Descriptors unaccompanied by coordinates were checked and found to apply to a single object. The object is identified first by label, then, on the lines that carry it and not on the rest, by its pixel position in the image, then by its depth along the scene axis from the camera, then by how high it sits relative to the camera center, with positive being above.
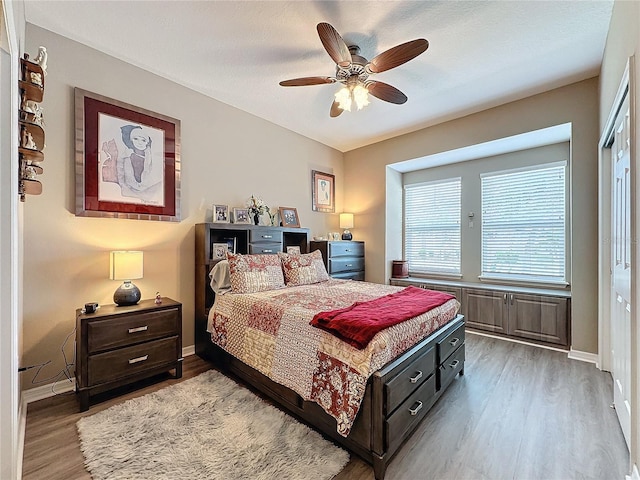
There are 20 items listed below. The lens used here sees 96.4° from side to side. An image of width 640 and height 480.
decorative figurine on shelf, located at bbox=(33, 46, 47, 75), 1.64 +1.04
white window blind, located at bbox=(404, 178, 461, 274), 4.67 +0.22
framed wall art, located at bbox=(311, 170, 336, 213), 4.81 +0.83
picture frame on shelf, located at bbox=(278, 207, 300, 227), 4.22 +0.34
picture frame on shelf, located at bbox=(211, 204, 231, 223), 3.41 +0.31
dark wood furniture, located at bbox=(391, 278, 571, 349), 3.32 -0.90
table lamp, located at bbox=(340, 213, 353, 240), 5.10 +0.33
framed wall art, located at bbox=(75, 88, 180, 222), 2.54 +0.76
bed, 1.59 -0.84
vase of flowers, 3.73 +0.41
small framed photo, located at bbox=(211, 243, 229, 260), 3.21 -0.14
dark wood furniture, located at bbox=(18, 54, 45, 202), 1.55 +0.67
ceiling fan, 2.00 +1.38
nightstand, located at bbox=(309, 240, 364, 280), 4.34 -0.29
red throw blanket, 1.67 -0.52
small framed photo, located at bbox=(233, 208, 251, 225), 3.57 +0.30
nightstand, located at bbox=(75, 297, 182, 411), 2.14 -0.86
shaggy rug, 1.55 -1.26
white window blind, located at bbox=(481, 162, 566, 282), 3.75 +0.22
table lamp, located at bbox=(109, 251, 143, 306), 2.42 -0.28
